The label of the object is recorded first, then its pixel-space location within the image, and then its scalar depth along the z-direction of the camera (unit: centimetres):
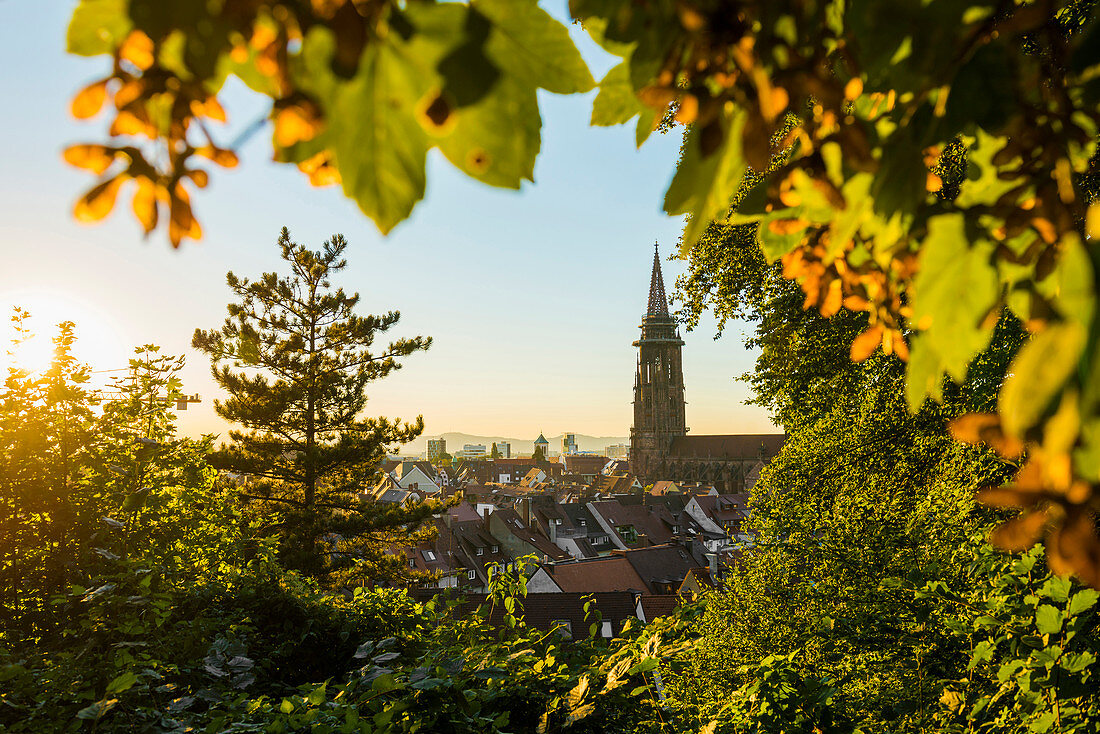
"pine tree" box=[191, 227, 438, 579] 2031
